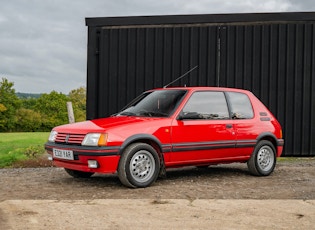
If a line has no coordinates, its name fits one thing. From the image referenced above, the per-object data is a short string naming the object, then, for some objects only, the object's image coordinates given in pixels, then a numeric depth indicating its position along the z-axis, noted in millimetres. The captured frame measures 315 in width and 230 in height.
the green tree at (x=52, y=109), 70125
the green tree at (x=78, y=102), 69375
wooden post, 11656
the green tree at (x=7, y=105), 69188
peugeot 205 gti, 6762
